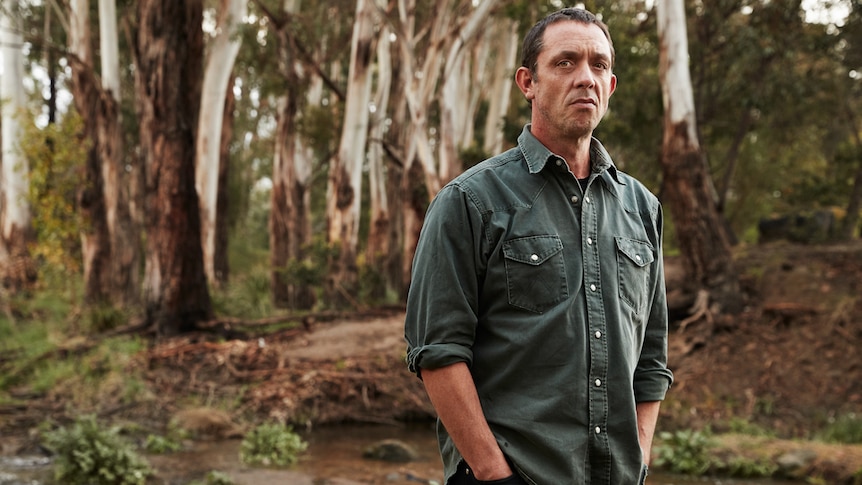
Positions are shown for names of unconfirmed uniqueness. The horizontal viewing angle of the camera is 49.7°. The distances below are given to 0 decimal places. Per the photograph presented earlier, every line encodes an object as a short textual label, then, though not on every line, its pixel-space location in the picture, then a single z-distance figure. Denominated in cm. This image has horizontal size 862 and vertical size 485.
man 212
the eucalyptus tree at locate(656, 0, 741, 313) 1227
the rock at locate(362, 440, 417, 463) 837
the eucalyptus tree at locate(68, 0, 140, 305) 1505
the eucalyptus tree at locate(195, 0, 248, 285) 1545
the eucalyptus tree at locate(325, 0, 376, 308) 1581
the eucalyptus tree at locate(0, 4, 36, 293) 1900
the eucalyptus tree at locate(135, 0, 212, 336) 1188
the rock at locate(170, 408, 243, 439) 927
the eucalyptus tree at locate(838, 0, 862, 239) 1616
